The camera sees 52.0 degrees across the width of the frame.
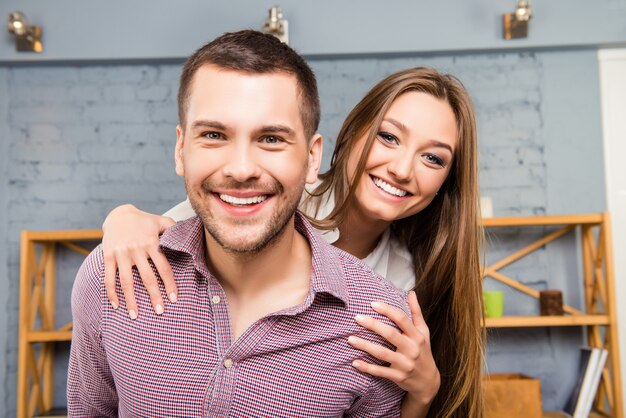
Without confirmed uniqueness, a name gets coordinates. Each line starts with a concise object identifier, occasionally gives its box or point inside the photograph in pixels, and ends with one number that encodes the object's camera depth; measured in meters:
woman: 1.64
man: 1.12
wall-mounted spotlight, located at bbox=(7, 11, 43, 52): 2.88
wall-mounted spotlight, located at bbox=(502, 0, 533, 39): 2.89
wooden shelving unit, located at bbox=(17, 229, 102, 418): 2.70
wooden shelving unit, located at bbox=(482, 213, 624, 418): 2.64
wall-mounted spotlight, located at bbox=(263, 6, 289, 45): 2.76
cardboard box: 2.54
